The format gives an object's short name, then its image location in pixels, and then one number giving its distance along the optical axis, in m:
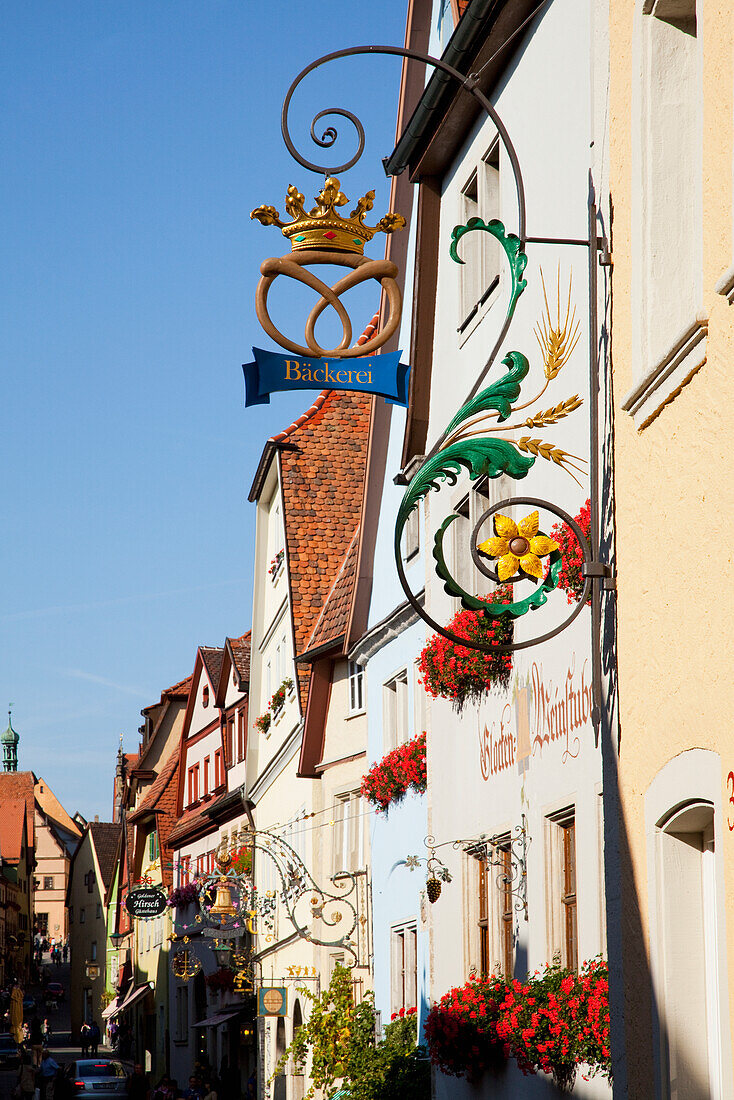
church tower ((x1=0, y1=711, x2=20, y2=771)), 157.38
